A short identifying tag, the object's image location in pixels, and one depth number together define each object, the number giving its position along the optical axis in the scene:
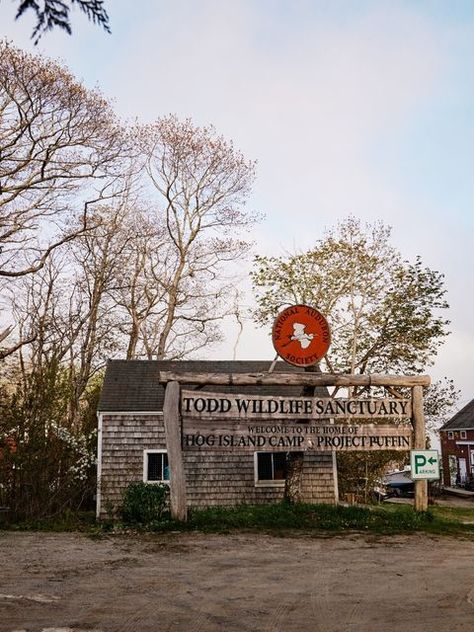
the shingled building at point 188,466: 18.86
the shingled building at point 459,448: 43.80
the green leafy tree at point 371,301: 31.14
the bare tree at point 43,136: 20.97
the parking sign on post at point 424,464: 13.94
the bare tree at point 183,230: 30.59
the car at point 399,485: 33.81
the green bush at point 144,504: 13.52
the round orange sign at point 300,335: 15.18
